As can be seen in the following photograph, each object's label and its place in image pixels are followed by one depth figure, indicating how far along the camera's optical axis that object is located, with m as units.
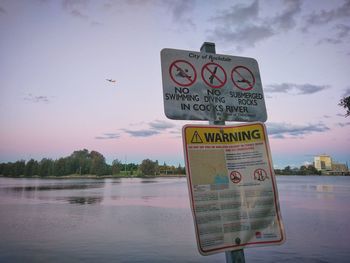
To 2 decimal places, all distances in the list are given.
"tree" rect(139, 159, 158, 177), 187.85
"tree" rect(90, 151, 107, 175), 176.38
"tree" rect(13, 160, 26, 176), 185.62
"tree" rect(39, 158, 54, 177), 177.88
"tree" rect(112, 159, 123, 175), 194.62
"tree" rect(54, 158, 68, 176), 175.12
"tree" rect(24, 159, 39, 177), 182.12
